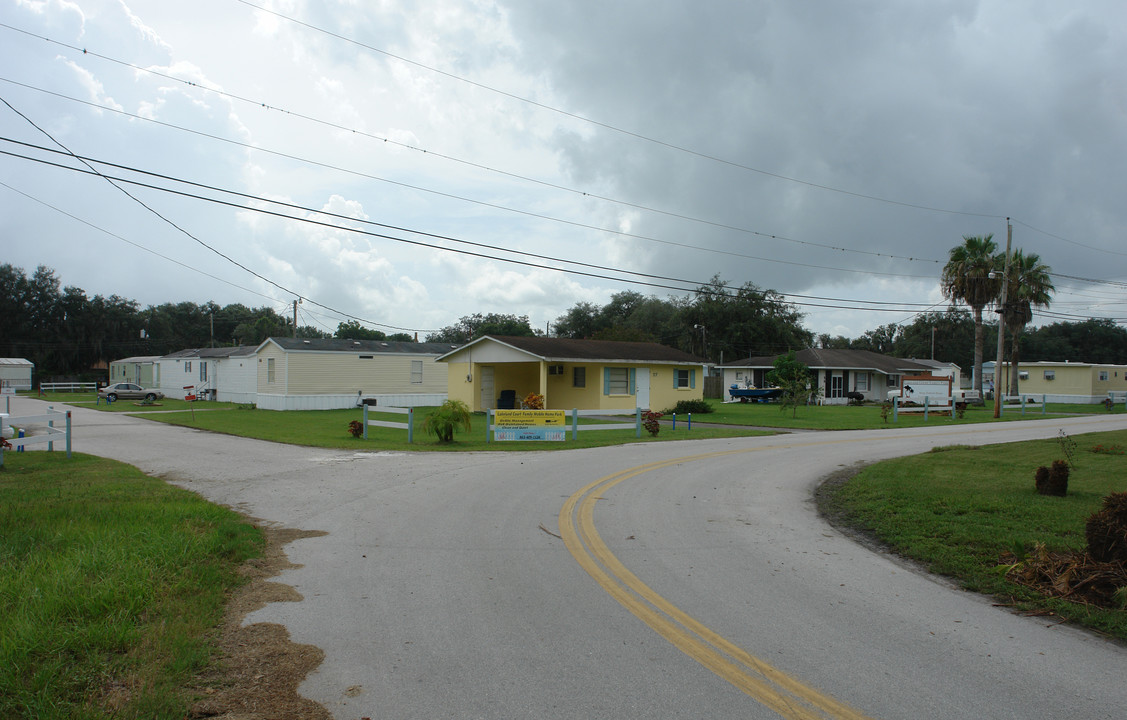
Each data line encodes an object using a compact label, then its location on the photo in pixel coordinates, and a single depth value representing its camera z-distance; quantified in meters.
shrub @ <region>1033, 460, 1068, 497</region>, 10.82
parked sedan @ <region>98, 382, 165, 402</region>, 46.69
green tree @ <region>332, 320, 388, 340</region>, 81.25
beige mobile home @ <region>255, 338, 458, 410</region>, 38.78
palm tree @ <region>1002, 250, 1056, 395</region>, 45.75
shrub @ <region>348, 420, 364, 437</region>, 21.88
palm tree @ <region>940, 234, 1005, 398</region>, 42.69
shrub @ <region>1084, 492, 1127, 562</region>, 6.52
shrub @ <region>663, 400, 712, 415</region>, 36.69
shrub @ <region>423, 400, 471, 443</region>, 20.59
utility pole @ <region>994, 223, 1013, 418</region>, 34.24
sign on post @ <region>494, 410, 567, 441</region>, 21.47
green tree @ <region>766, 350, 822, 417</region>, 35.38
